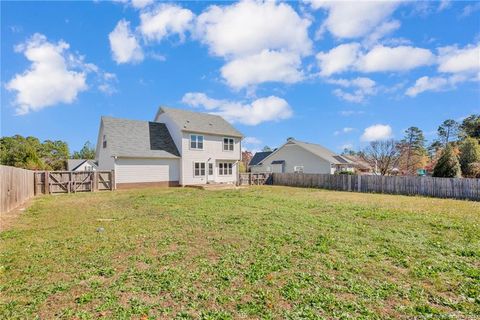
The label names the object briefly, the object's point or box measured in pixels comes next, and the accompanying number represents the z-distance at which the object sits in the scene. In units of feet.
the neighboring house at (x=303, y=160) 100.01
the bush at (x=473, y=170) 66.49
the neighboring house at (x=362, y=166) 117.48
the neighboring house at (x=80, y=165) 134.90
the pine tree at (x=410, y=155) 108.74
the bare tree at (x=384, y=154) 101.45
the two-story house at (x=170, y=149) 68.69
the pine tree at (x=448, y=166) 59.52
